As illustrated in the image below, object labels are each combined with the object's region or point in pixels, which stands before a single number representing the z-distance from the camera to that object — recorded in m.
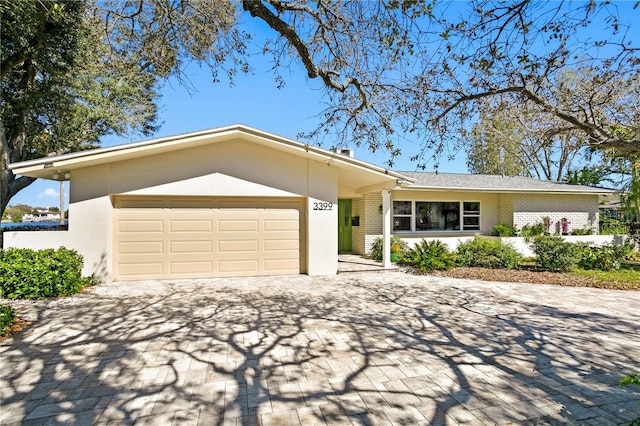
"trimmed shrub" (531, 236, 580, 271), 10.47
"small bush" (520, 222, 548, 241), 14.31
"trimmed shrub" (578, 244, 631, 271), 10.88
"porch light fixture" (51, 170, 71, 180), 8.59
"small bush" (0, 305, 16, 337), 4.85
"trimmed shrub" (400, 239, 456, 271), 10.62
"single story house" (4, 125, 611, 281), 8.35
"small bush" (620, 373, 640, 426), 2.22
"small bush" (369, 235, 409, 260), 12.55
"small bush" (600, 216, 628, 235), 16.45
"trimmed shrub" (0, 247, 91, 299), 6.80
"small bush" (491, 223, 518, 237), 14.05
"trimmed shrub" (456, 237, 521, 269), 11.05
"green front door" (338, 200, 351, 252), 14.92
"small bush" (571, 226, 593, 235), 15.17
